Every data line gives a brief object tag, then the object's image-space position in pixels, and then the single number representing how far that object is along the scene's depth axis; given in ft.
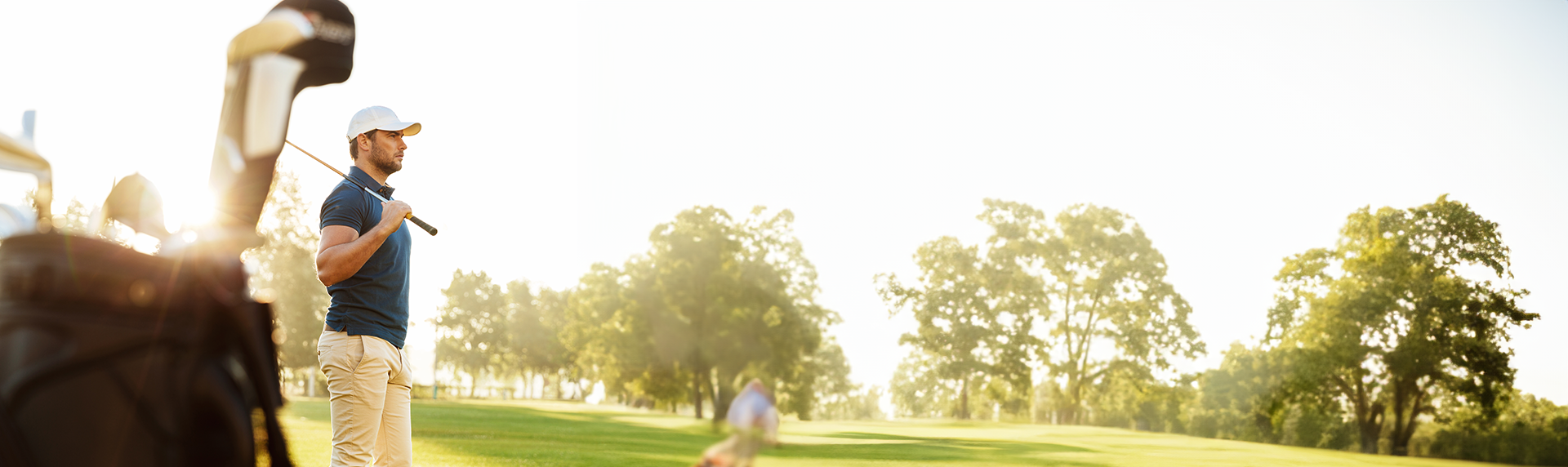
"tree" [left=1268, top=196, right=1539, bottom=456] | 102.73
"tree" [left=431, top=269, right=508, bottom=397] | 264.72
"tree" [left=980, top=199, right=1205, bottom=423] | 109.50
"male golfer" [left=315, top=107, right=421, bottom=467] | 12.00
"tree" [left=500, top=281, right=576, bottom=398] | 207.51
